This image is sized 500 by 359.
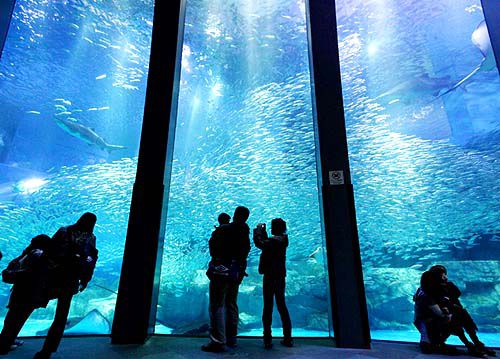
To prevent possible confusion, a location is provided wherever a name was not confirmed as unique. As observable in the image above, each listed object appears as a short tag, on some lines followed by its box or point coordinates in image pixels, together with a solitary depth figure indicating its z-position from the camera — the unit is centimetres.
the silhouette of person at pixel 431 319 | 279
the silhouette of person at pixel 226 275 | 262
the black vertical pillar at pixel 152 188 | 301
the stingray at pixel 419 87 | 973
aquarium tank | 909
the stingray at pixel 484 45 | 872
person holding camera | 290
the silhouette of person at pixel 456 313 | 268
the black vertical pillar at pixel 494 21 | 367
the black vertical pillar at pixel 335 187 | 296
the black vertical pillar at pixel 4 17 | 362
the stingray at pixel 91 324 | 589
